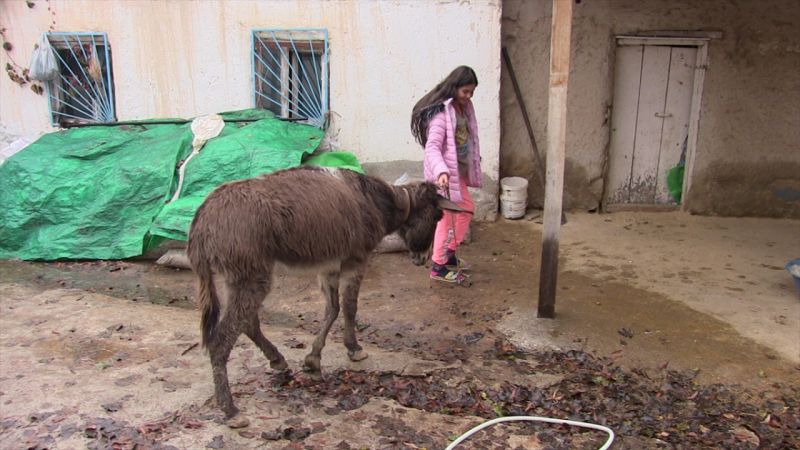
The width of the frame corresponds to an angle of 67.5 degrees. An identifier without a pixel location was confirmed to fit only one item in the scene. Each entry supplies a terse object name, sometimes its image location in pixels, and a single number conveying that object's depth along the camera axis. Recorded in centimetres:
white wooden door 721
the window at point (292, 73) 696
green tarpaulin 606
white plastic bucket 710
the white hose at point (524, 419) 308
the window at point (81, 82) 715
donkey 321
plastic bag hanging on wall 703
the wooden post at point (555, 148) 421
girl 471
